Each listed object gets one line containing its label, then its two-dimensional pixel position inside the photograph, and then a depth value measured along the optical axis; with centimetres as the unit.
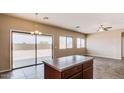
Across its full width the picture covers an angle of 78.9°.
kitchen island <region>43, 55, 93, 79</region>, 147
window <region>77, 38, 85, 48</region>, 710
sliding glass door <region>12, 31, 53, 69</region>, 362
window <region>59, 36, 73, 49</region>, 558
